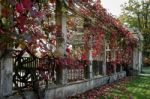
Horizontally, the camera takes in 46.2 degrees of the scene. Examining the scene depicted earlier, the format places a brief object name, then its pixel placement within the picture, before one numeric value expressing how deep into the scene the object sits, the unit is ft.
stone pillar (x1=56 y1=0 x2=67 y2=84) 18.86
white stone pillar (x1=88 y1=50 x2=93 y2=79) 24.68
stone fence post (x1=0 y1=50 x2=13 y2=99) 13.34
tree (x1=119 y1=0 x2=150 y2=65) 89.39
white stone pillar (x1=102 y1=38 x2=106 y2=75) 29.63
